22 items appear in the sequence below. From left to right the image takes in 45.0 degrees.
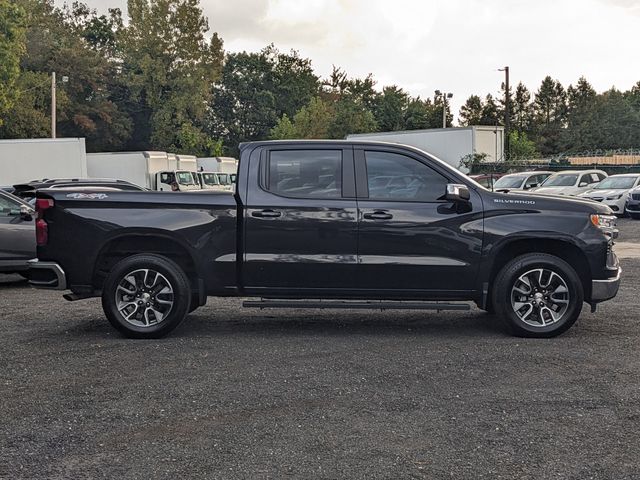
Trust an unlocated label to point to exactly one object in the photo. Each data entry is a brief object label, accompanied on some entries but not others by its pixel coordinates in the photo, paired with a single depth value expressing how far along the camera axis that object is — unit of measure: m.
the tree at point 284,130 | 76.88
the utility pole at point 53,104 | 45.41
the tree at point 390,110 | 92.50
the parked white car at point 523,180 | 28.09
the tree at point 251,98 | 91.81
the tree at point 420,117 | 91.12
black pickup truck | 7.52
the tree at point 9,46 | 38.62
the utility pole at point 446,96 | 57.63
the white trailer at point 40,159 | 28.64
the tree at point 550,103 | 125.50
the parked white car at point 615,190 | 25.64
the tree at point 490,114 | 113.62
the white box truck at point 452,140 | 37.84
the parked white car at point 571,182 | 26.66
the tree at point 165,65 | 74.25
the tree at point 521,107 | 124.30
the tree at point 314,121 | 70.62
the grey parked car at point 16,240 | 11.08
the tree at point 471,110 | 119.44
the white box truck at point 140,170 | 34.81
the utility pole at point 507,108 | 50.39
